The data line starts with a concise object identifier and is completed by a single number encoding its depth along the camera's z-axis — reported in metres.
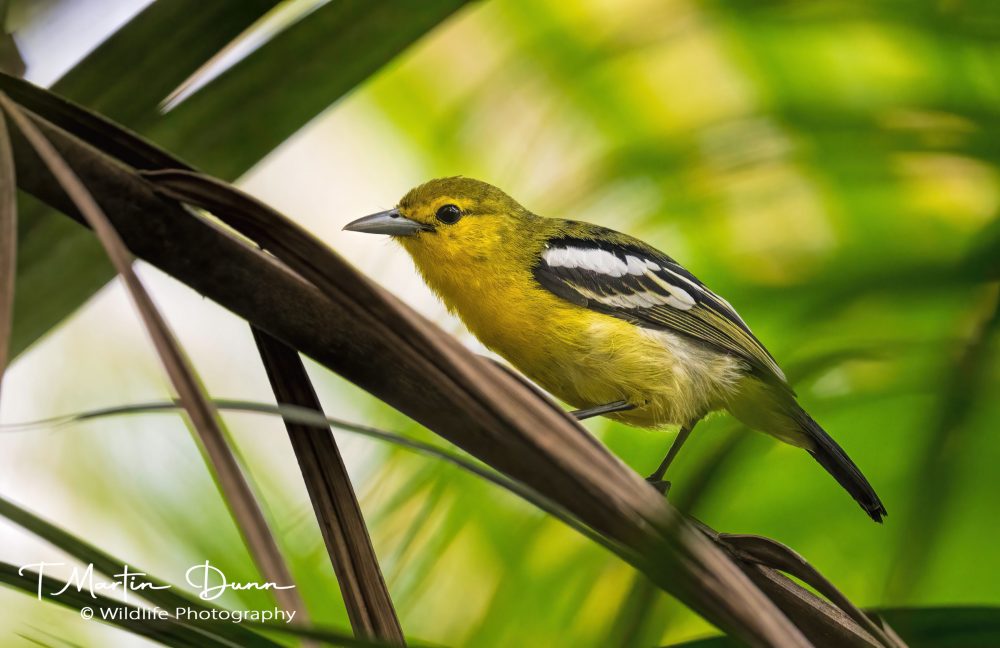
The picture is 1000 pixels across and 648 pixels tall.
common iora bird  3.21
